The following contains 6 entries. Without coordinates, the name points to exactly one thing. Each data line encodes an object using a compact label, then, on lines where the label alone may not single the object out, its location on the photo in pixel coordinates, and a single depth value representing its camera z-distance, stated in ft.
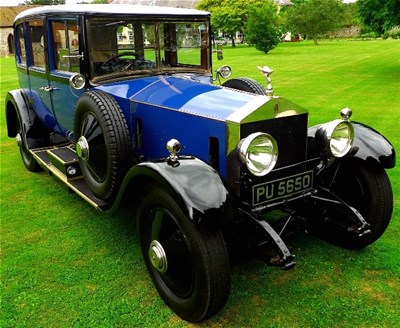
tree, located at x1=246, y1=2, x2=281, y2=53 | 101.04
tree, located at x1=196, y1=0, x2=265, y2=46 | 145.54
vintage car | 8.87
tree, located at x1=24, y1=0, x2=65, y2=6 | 211.00
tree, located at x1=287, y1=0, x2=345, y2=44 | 153.38
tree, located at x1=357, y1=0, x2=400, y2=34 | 47.24
